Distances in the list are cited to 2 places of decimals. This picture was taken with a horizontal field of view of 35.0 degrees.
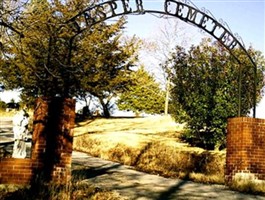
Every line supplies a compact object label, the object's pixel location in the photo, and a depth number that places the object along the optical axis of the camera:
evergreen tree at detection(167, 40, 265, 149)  19.62
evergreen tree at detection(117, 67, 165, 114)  46.25
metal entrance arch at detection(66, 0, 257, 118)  11.42
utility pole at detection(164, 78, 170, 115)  40.52
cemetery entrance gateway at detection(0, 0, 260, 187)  8.91
